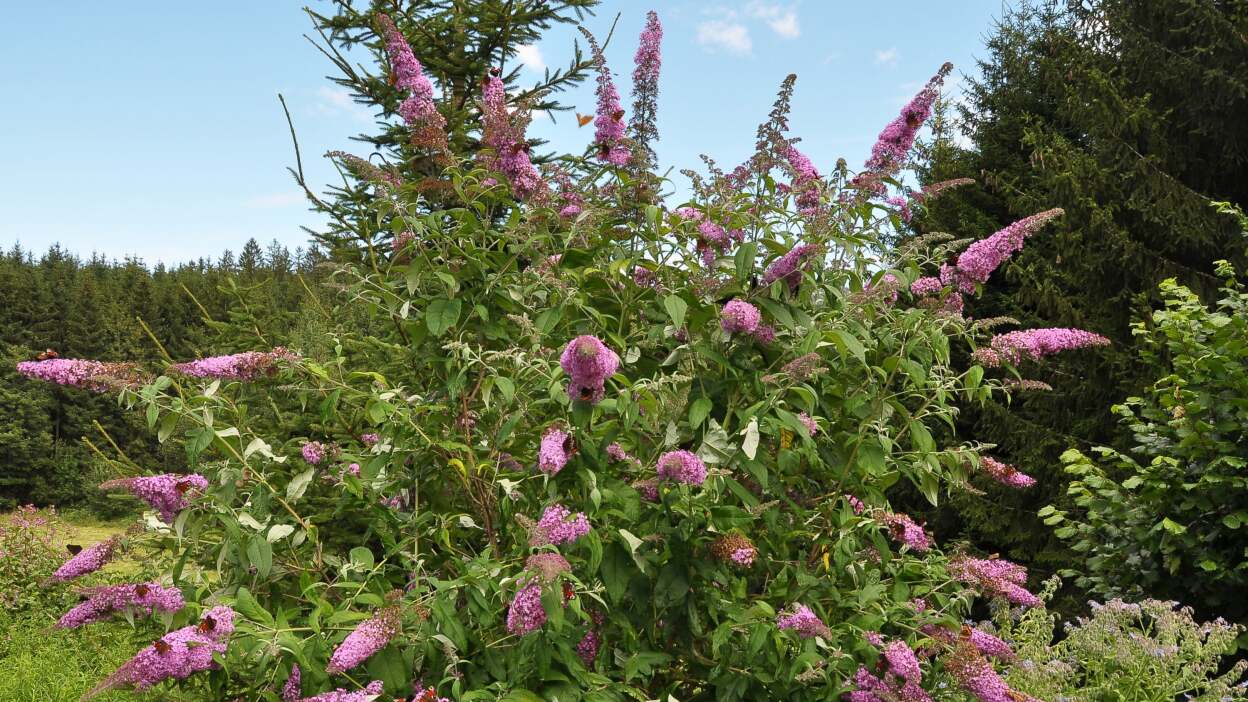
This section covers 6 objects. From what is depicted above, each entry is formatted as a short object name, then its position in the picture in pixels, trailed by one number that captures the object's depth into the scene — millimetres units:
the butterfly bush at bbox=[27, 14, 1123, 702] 2094
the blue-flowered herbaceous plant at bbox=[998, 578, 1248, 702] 3711
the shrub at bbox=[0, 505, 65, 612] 7152
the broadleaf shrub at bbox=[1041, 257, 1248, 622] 4641
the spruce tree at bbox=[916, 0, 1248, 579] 7430
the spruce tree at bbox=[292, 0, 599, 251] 5637
